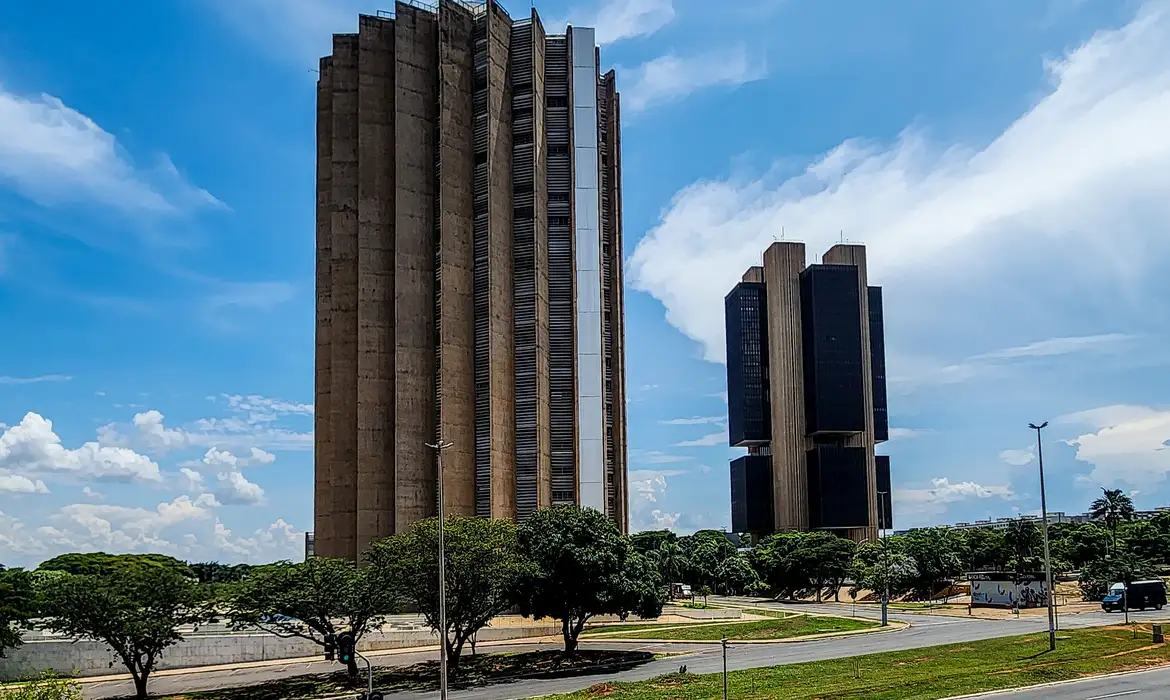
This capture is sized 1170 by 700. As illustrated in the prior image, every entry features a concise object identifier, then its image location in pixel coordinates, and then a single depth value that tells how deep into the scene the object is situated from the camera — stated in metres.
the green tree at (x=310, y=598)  48.22
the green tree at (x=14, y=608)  47.03
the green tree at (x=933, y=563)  112.25
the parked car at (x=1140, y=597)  77.12
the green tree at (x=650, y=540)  168.75
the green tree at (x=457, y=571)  50.50
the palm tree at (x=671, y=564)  131.50
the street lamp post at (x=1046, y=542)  49.34
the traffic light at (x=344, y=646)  36.31
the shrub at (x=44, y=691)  19.58
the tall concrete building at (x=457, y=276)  89.12
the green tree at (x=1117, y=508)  163.88
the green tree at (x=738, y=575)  136.00
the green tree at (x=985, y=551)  132.12
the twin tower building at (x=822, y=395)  181.38
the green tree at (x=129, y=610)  46.22
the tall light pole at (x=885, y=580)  74.81
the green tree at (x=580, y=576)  55.19
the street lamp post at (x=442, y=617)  33.94
